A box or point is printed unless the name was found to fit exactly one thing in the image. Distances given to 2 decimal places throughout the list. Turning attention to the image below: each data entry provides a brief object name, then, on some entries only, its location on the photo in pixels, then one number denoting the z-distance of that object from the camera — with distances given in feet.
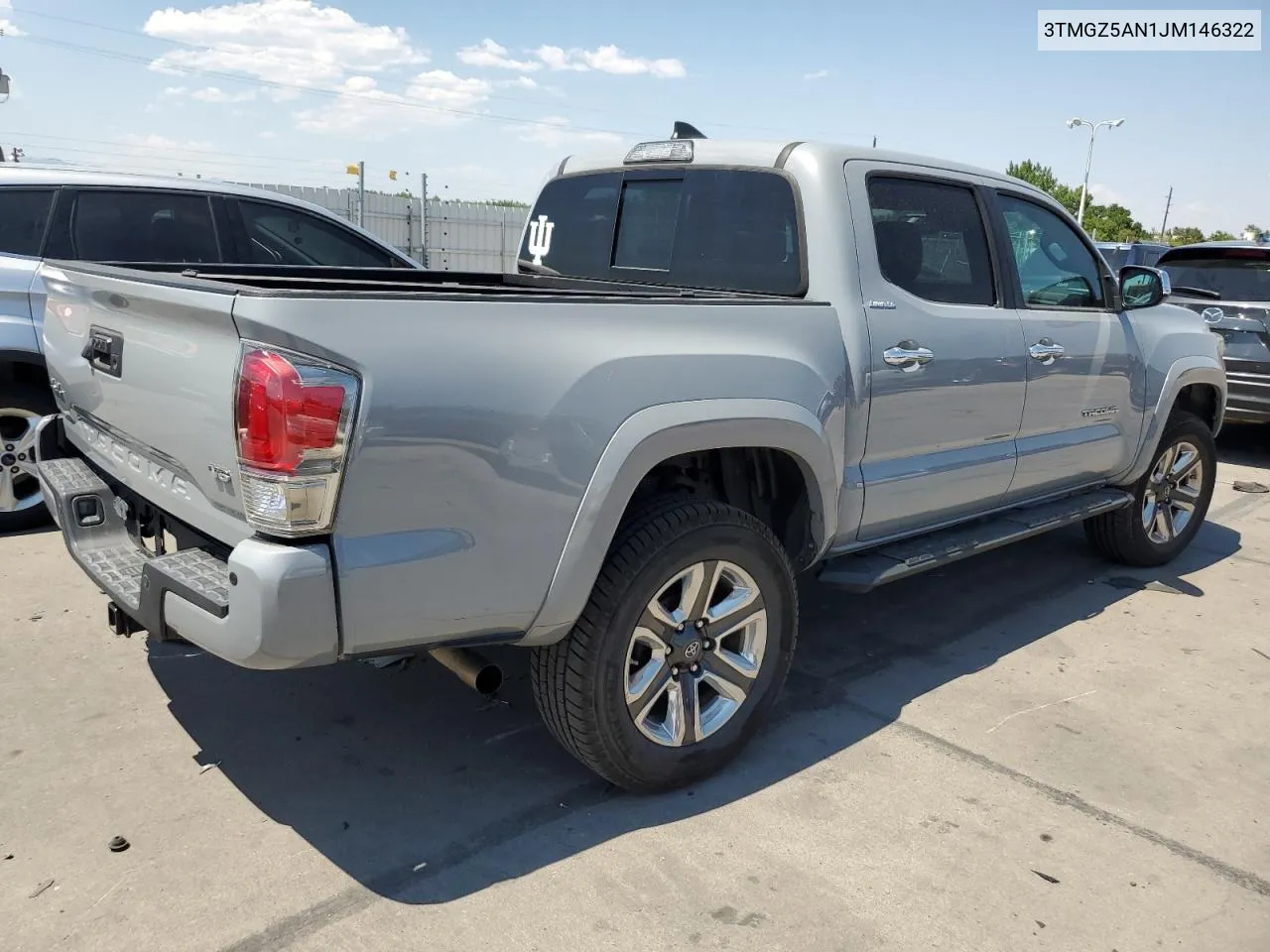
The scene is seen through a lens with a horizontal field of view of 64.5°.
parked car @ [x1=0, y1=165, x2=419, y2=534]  16.66
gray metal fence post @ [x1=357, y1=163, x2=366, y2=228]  55.47
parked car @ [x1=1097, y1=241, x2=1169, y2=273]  46.32
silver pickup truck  7.39
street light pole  148.56
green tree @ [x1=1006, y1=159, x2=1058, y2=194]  220.02
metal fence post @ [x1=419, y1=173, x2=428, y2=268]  57.93
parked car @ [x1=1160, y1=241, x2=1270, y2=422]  27.14
